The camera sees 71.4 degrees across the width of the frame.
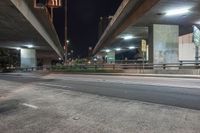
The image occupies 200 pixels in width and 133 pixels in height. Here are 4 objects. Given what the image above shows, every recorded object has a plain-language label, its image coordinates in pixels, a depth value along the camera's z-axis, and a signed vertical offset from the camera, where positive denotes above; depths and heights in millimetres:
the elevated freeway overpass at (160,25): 11487 +4526
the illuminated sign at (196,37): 13172 +2545
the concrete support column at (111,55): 37981 +2546
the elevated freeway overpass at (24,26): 11427 +4405
